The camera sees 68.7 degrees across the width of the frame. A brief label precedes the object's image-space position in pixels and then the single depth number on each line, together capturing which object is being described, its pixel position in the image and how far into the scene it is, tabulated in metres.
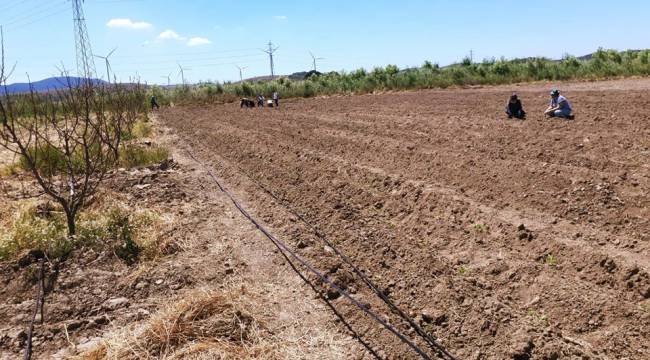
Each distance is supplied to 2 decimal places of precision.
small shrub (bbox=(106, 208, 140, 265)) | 5.59
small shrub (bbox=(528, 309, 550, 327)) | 3.68
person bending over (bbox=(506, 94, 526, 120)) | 12.20
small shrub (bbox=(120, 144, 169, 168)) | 10.96
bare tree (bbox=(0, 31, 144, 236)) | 5.97
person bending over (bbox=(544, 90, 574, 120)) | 11.20
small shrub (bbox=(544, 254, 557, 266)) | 4.49
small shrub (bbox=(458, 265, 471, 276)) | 4.59
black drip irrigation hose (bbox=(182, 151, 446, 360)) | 3.60
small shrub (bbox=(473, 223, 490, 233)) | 5.41
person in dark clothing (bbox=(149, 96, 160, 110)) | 34.31
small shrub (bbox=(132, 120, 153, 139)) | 16.46
